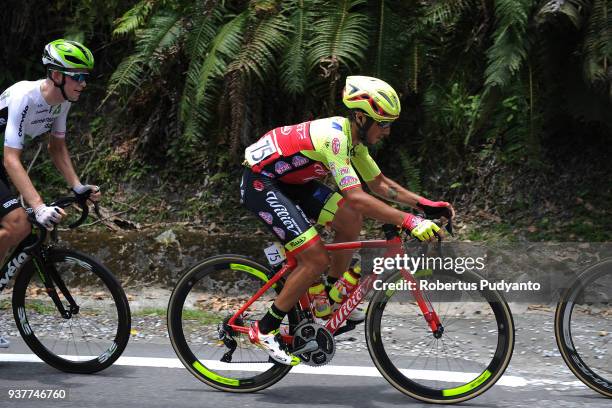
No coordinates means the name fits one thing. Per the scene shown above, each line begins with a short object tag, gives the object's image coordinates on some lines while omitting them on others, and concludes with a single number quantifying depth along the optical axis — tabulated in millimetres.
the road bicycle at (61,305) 10898
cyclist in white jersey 10555
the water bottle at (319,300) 10453
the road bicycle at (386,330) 9867
